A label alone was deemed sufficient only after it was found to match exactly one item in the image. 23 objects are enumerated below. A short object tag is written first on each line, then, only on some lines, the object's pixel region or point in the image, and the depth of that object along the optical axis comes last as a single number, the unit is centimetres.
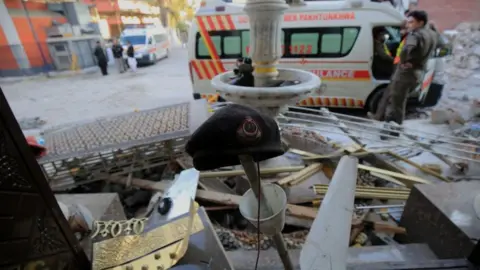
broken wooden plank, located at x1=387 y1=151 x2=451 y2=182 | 344
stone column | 240
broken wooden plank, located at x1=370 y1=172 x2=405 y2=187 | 326
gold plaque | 113
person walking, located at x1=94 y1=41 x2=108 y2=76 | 1293
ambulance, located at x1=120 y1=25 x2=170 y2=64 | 1583
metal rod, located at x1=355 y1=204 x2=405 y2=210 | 271
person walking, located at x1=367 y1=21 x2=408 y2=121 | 513
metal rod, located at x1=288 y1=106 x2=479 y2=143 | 393
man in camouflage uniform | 409
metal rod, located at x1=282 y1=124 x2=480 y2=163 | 344
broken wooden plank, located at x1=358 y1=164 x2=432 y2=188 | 317
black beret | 74
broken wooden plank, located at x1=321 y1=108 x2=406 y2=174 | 354
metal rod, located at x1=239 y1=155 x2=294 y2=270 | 81
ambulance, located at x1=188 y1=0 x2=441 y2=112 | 561
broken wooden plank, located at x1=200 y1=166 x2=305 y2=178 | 327
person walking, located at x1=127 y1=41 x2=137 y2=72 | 1372
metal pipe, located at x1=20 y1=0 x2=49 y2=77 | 1354
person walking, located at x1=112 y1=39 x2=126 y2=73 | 1324
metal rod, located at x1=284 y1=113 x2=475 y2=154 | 372
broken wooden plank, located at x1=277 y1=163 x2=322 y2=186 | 314
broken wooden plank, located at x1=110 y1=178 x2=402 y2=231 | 272
